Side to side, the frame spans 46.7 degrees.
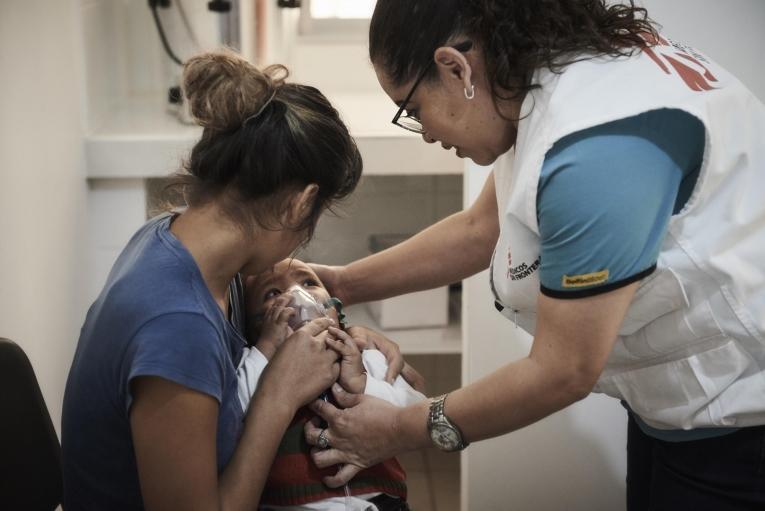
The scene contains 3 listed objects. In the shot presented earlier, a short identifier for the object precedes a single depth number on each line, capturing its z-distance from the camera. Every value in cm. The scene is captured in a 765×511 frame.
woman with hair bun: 120
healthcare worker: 113
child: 145
